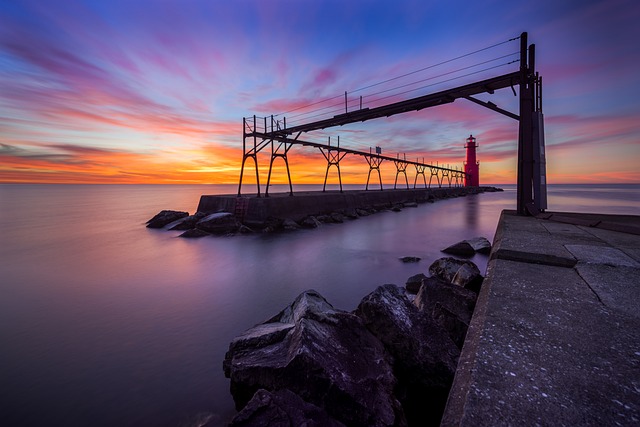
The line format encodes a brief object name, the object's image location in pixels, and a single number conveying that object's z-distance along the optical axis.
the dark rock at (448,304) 3.59
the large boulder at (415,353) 2.83
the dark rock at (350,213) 20.98
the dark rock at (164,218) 17.44
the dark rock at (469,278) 5.03
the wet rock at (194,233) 13.86
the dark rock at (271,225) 15.28
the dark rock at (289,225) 16.00
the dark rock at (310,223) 16.84
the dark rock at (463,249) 9.75
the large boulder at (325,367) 2.34
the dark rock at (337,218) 18.89
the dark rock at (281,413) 1.95
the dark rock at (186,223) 15.84
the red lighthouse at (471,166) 58.40
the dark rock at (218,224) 14.55
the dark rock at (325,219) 18.75
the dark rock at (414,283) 6.04
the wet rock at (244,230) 14.73
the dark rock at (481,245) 9.66
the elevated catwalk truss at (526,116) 8.16
